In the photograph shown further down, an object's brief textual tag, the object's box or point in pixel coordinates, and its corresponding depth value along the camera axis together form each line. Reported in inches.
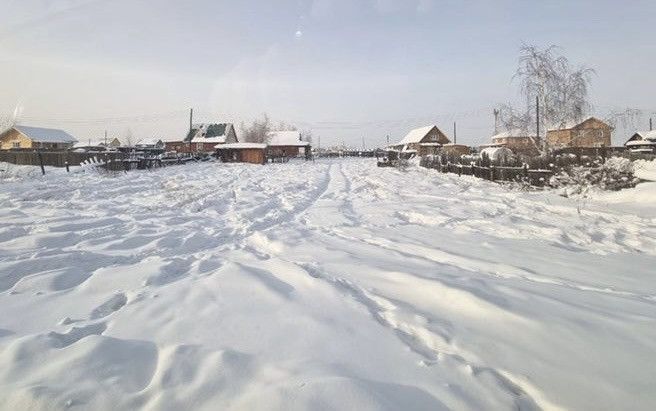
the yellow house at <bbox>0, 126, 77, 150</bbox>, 2108.8
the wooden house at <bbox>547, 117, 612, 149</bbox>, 849.5
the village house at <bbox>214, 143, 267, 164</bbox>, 1754.4
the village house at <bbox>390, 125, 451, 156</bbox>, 2483.4
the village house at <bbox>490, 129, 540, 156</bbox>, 857.5
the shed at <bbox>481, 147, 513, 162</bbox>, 908.6
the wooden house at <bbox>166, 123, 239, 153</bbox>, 2551.7
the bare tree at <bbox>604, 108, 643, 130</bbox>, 811.9
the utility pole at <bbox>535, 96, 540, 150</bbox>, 841.5
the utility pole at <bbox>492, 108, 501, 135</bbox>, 902.8
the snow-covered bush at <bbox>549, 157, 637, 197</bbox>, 472.7
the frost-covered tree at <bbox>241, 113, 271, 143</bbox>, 3284.9
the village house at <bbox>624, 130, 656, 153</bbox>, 1633.0
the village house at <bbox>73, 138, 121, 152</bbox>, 3147.1
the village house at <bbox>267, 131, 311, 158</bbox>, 2522.1
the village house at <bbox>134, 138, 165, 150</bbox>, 2859.3
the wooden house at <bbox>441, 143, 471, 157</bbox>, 2287.9
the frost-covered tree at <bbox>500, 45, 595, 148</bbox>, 829.8
